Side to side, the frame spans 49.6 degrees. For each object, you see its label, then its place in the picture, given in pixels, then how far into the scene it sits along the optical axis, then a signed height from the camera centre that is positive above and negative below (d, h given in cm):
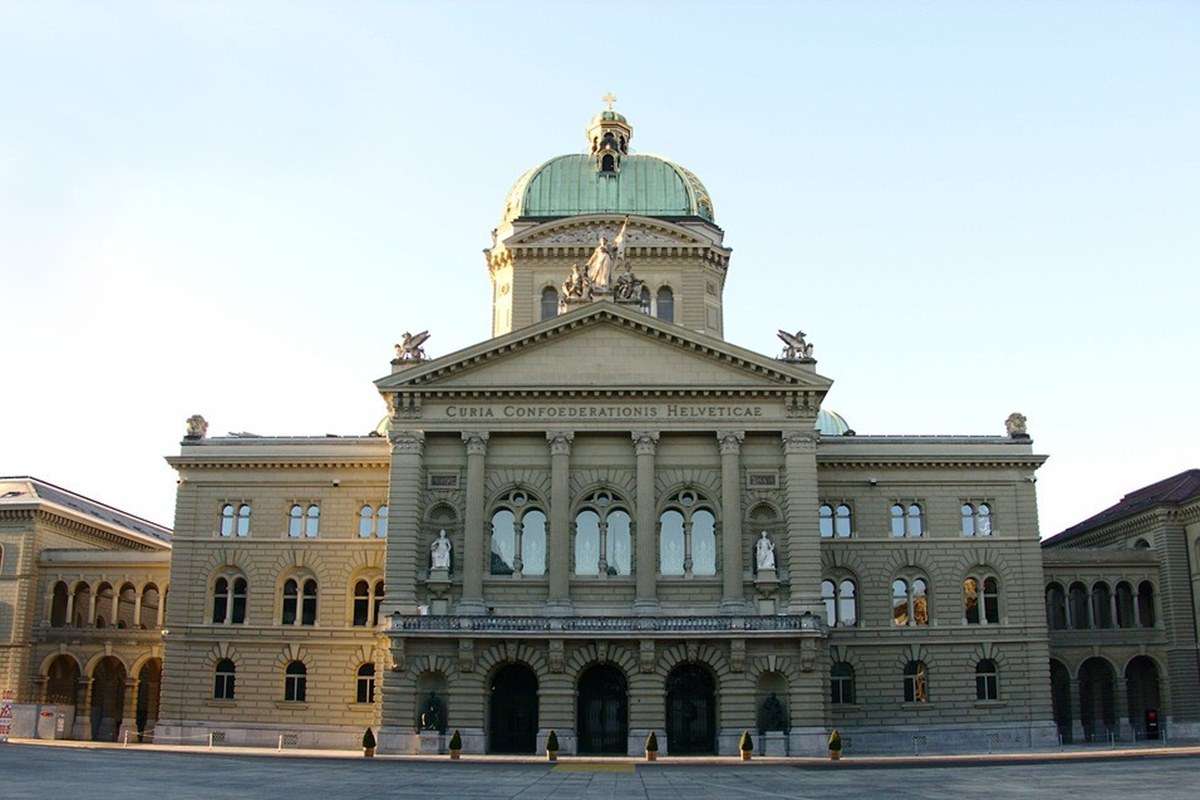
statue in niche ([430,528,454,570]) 5875 +599
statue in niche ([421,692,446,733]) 5650 -110
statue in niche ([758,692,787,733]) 5653 -109
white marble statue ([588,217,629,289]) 6356 +2058
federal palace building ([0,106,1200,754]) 5734 +596
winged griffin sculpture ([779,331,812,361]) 6166 +1594
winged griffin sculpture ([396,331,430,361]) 6209 +1592
